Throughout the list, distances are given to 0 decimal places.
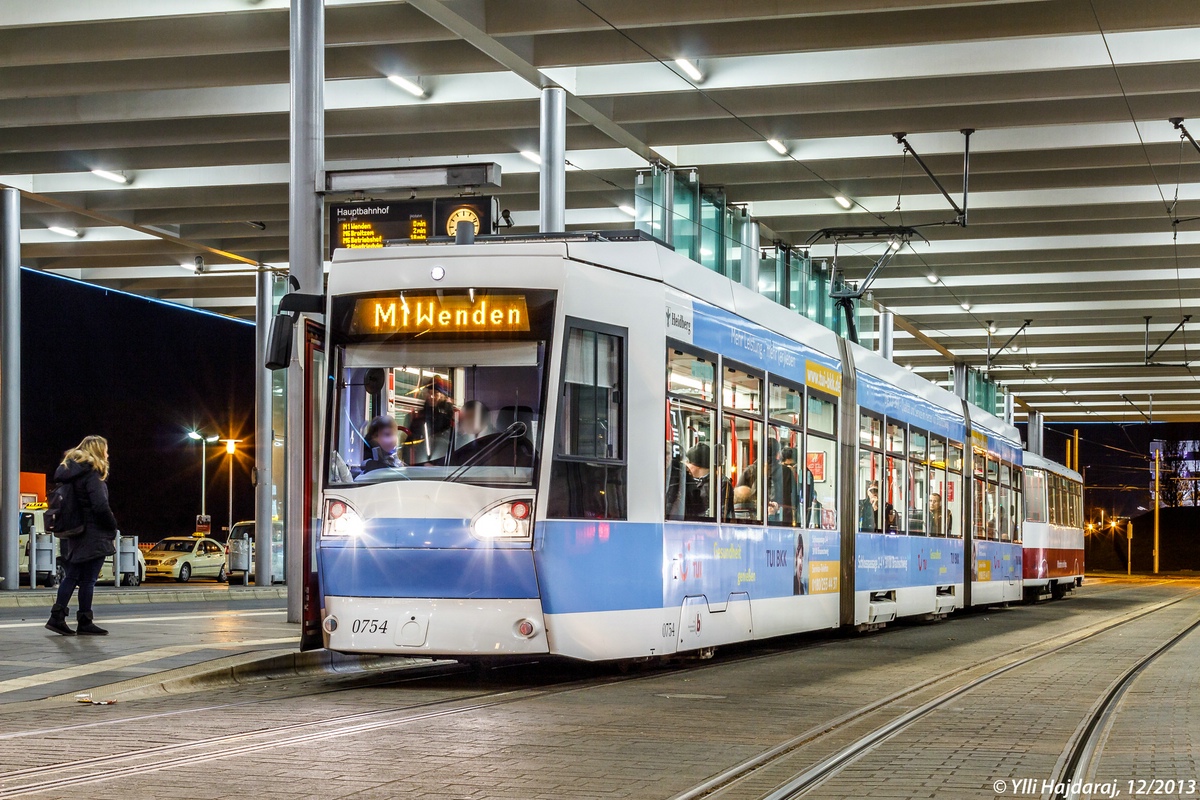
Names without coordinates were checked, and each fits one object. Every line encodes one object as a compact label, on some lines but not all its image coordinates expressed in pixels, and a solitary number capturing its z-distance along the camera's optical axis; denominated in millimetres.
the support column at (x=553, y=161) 20703
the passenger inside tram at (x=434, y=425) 10320
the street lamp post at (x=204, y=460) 53969
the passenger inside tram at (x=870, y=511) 16938
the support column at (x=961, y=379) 55594
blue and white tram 10188
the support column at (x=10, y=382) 24641
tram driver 10484
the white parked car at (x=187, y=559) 43312
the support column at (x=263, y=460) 29719
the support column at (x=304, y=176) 15062
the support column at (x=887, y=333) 42312
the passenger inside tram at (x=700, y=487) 11953
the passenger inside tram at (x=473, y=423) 10297
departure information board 15320
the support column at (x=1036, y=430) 70812
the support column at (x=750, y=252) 30297
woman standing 13039
